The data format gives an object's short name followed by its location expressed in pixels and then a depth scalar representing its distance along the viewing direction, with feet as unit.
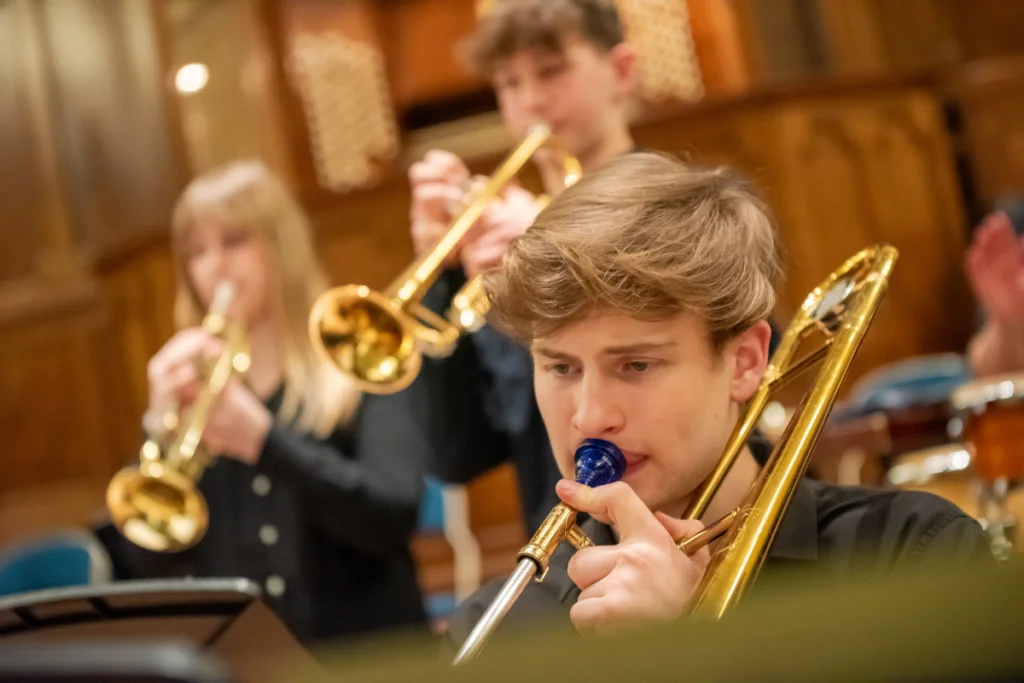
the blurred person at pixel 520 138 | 6.02
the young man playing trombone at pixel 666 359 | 3.63
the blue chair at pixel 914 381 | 10.24
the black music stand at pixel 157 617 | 3.89
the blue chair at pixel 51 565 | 8.45
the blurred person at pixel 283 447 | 6.64
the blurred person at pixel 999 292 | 6.80
